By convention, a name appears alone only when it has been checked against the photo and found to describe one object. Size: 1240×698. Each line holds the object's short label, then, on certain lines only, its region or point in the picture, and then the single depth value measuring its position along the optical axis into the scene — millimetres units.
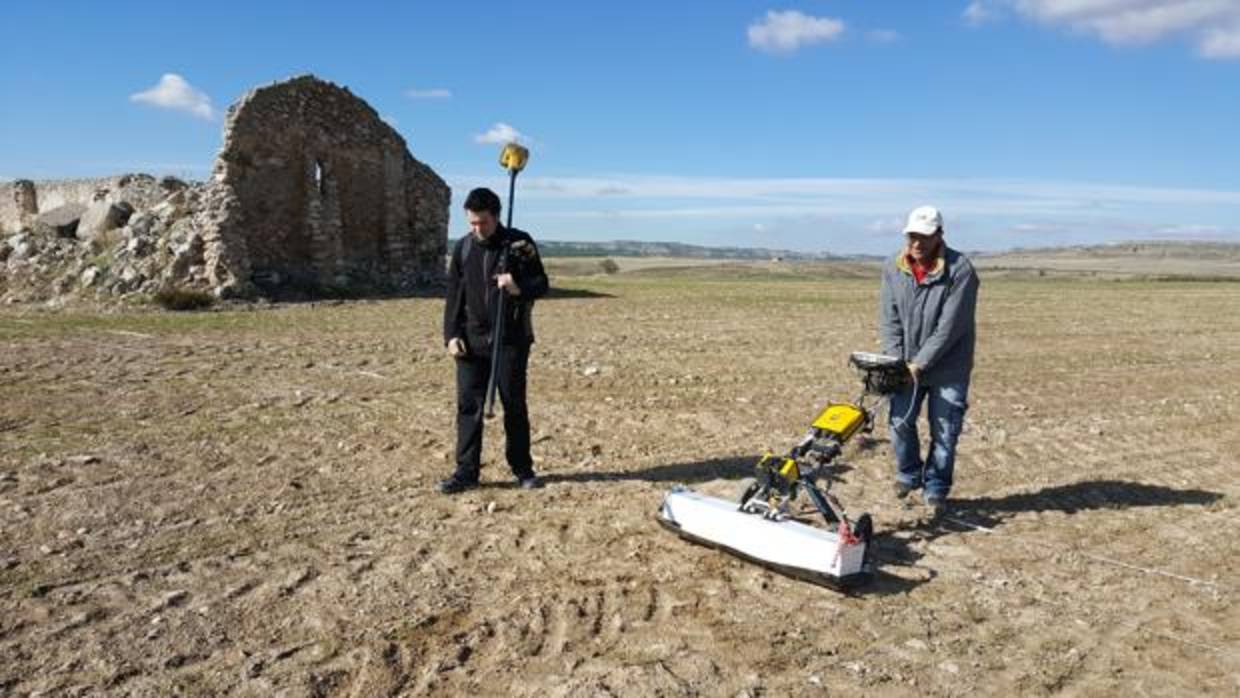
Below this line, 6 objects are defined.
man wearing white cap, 6301
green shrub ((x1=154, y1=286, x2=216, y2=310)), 19031
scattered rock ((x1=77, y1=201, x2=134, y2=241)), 23125
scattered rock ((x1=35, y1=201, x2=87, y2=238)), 23484
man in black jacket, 6594
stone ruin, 21047
